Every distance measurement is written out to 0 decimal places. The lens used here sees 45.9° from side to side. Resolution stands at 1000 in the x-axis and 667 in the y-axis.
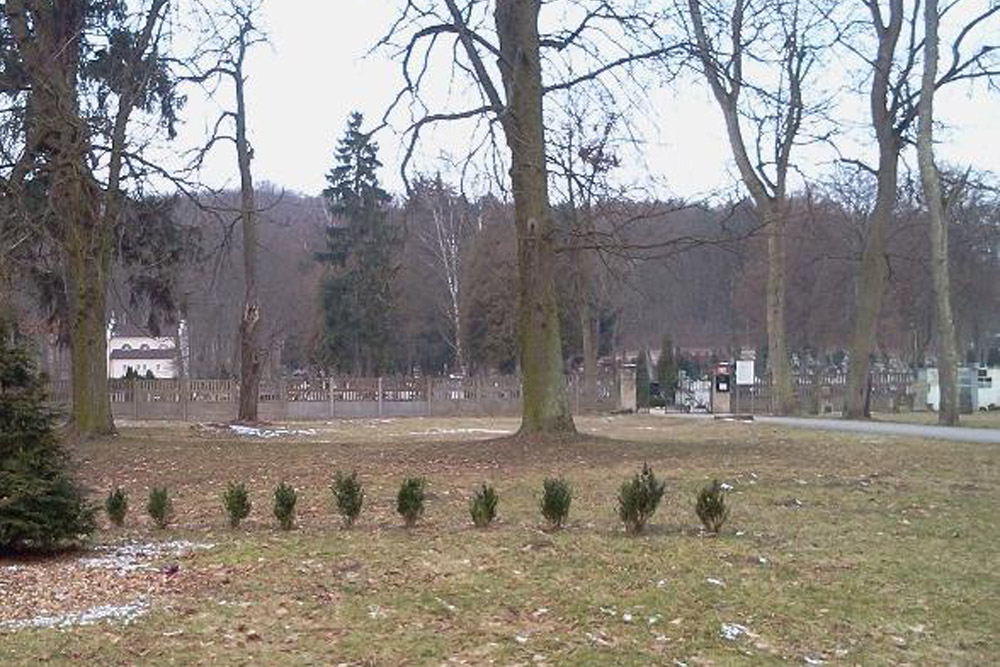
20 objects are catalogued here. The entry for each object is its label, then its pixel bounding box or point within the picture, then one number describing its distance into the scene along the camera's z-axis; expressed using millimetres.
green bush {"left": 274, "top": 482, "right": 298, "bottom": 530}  10547
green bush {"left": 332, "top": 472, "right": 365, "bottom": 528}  10609
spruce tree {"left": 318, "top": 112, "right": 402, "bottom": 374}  54062
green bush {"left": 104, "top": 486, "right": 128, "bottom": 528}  11188
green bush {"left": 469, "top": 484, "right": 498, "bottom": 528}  10336
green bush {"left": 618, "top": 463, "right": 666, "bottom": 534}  10055
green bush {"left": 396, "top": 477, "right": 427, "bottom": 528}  10445
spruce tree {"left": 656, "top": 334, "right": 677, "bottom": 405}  52625
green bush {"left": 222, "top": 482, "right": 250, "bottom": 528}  10875
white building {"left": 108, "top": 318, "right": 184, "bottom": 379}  89000
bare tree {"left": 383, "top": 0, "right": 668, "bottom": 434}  17531
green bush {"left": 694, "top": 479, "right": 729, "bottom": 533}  10180
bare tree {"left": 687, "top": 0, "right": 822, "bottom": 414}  30828
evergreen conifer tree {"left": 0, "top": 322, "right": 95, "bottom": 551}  9125
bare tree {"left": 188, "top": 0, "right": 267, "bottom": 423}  32188
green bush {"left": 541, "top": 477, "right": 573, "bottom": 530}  10086
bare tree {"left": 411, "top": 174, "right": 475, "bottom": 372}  54356
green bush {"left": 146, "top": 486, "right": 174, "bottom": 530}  11008
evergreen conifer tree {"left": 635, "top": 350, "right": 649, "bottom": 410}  49062
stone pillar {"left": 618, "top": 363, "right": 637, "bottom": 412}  45975
